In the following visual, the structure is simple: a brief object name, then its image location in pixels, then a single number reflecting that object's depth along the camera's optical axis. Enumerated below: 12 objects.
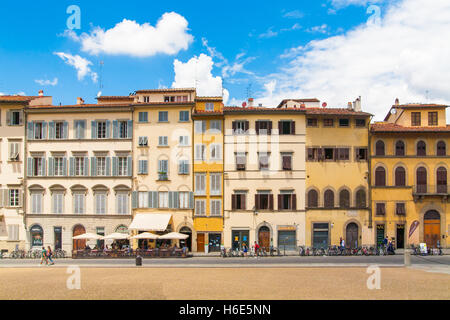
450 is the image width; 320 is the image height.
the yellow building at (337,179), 43.56
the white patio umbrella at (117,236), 40.81
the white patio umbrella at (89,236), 40.74
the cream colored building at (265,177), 43.56
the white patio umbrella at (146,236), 40.16
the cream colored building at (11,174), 45.06
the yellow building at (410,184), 43.44
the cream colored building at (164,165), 43.91
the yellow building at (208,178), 43.75
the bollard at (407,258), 30.80
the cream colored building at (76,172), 44.38
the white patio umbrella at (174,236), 40.41
